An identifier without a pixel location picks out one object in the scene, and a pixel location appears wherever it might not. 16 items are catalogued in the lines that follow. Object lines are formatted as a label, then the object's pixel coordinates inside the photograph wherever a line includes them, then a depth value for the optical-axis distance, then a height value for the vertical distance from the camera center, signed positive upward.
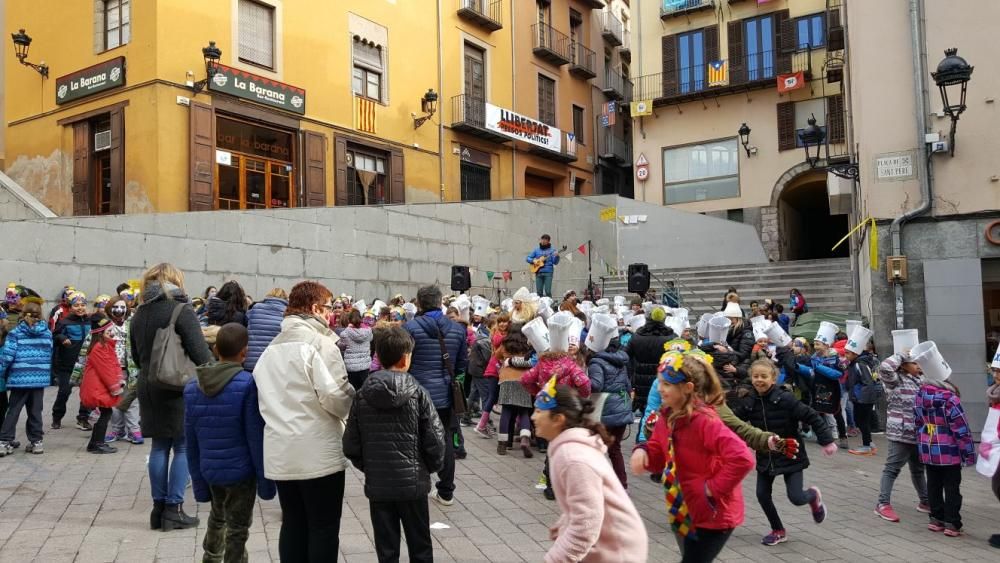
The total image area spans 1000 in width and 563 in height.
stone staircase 18.53 +0.56
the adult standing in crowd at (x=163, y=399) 5.68 -0.58
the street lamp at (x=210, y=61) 18.77 +6.12
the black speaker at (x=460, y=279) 18.16 +0.75
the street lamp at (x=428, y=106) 25.36 +6.65
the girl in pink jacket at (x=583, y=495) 3.03 -0.72
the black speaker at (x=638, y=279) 16.69 +0.61
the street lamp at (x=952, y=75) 10.69 +3.04
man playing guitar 18.36 +1.07
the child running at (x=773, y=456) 6.08 -1.15
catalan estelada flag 28.38 +8.27
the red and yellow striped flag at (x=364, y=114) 23.52 +5.91
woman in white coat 4.21 -0.63
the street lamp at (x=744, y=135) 27.64 +5.91
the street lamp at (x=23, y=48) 20.36 +7.09
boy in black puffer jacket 4.29 -0.73
